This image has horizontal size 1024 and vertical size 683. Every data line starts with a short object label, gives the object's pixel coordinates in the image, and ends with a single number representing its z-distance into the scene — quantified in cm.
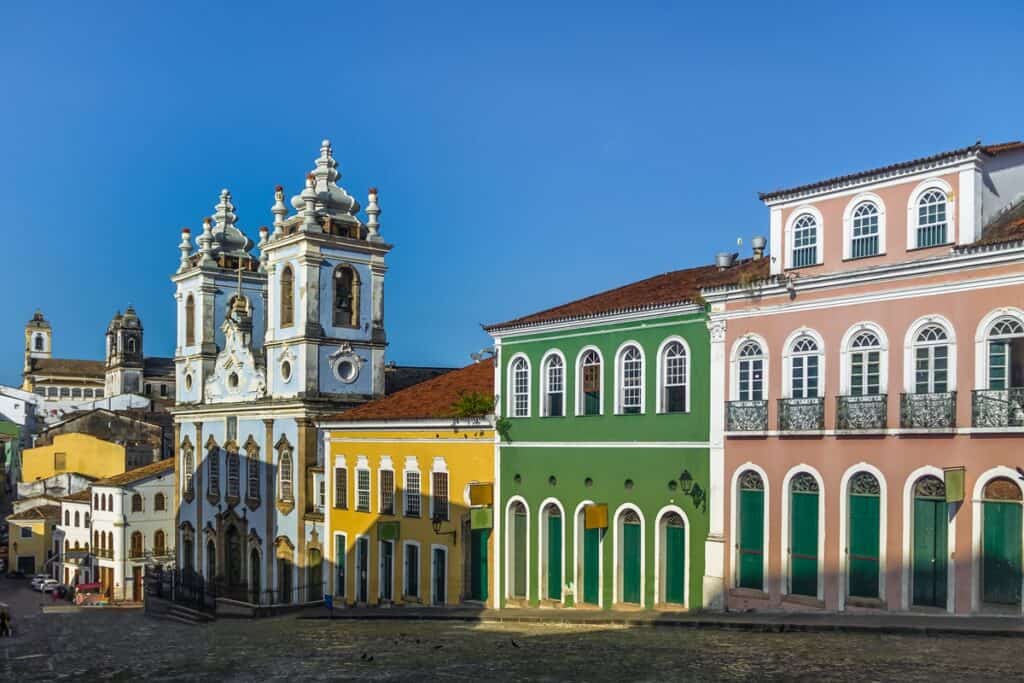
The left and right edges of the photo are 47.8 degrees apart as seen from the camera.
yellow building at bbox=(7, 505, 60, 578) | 7269
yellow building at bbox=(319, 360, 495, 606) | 3159
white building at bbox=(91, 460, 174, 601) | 5988
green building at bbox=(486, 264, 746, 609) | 2542
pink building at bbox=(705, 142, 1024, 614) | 2016
